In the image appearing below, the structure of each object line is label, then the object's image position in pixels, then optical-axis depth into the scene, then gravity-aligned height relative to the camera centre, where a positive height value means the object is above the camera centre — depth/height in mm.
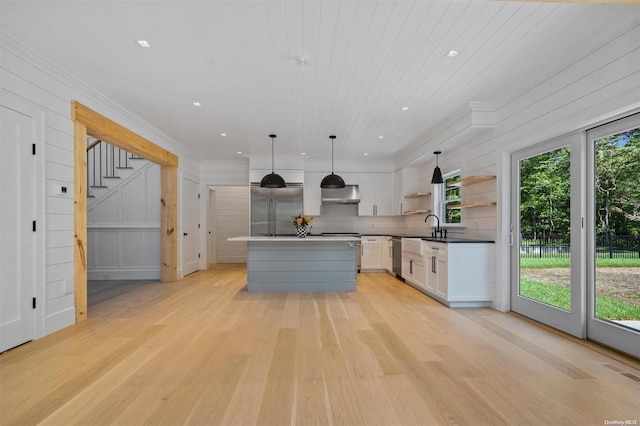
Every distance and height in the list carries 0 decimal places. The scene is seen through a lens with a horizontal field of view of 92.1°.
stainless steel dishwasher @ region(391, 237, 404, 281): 6406 -890
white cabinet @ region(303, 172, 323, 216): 7652 +526
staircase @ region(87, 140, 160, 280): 6293 -99
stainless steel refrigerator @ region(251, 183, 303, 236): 7184 +143
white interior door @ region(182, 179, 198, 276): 6770 -262
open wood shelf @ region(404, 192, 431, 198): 6449 +443
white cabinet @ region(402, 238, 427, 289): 5102 -845
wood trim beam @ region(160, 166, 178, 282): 6191 -189
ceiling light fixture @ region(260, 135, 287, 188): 5312 +587
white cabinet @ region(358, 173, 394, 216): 7801 +538
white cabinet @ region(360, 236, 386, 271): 7328 -907
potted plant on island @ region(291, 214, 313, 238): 5355 -173
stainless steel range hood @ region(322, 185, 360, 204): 7633 +501
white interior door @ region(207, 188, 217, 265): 8288 -369
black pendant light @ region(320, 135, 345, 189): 5383 +579
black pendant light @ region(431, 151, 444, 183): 5113 +638
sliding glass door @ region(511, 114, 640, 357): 2666 -196
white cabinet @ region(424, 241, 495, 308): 4219 -810
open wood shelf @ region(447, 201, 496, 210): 4161 +151
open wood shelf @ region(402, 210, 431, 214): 6270 +83
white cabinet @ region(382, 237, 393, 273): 7051 -901
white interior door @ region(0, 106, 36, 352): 2762 -134
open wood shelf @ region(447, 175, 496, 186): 4259 +517
